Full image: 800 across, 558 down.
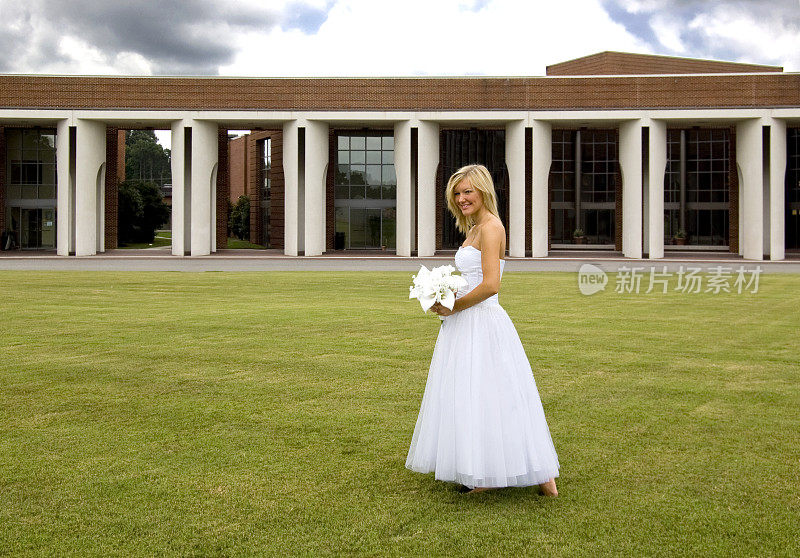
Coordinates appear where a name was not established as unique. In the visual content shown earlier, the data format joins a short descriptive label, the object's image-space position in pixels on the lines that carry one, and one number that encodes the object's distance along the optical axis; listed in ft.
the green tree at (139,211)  190.90
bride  16.97
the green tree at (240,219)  222.69
